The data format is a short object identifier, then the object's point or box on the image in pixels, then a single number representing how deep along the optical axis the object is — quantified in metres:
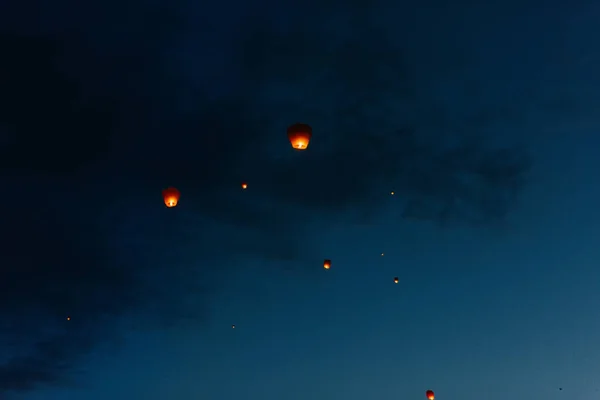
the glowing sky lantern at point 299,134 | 12.20
